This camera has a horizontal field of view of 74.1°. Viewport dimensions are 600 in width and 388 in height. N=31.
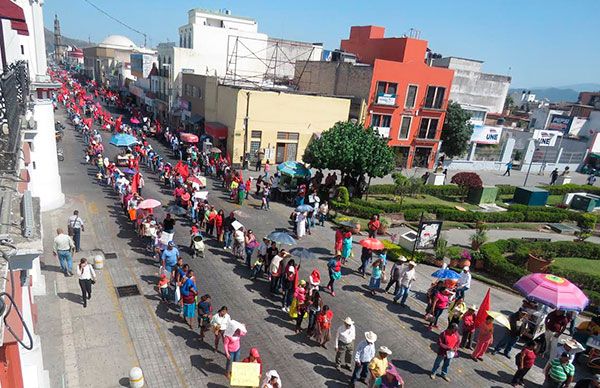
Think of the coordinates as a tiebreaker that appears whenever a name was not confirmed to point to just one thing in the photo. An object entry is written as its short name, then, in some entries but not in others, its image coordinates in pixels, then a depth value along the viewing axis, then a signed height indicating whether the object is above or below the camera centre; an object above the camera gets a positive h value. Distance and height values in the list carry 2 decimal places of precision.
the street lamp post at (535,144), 46.37 -2.70
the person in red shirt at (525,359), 10.30 -6.04
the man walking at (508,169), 41.30 -5.16
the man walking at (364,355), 9.78 -6.08
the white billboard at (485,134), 44.69 -2.15
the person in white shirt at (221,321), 10.20 -5.91
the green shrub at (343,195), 24.36 -5.79
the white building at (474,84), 65.44 +4.96
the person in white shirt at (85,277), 11.81 -6.08
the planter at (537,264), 17.28 -6.10
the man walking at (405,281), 13.57 -5.86
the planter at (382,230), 21.19 -6.62
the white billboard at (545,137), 43.70 -1.67
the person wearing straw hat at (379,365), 9.13 -5.86
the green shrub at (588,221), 25.55 -5.82
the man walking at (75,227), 15.14 -5.96
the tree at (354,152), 24.06 -3.16
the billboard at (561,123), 59.88 +0.13
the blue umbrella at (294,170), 24.11 -4.62
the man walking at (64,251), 13.29 -6.10
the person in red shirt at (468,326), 11.65 -6.05
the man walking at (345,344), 10.34 -6.29
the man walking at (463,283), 13.98 -5.82
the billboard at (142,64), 55.78 +1.23
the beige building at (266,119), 32.31 -2.46
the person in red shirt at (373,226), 18.83 -5.69
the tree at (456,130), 41.75 -1.97
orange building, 36.69 +0.61
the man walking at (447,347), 10.08 -5.84
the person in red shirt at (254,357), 8.70 -5.72
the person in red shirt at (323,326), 11.23 -6.34
